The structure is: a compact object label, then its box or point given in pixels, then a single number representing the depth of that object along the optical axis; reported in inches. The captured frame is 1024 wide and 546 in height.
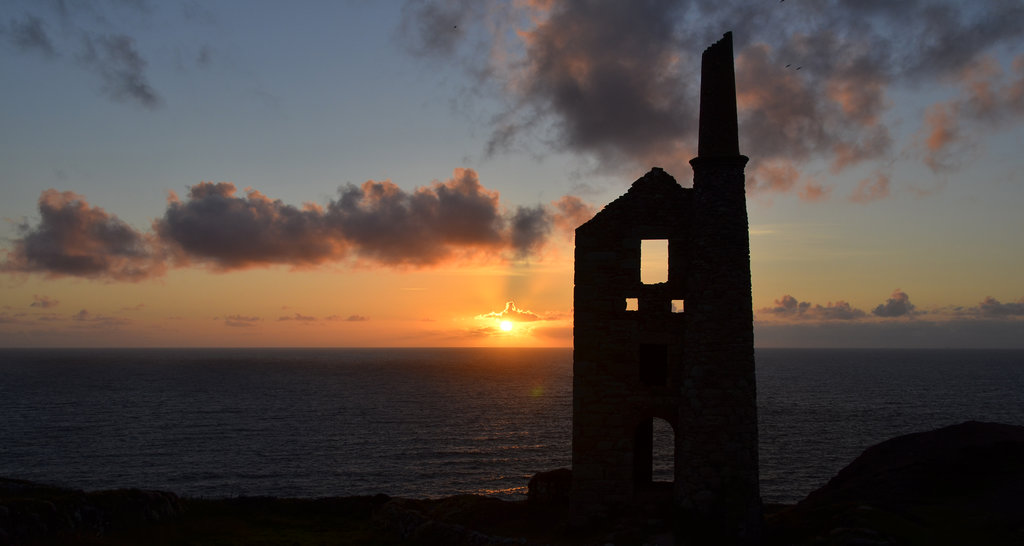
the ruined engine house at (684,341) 796.6
